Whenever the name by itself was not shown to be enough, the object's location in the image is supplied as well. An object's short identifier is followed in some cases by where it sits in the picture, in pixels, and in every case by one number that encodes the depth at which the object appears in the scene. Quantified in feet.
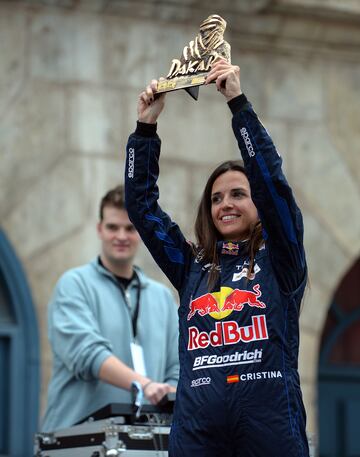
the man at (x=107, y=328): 35.70
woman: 25.18
